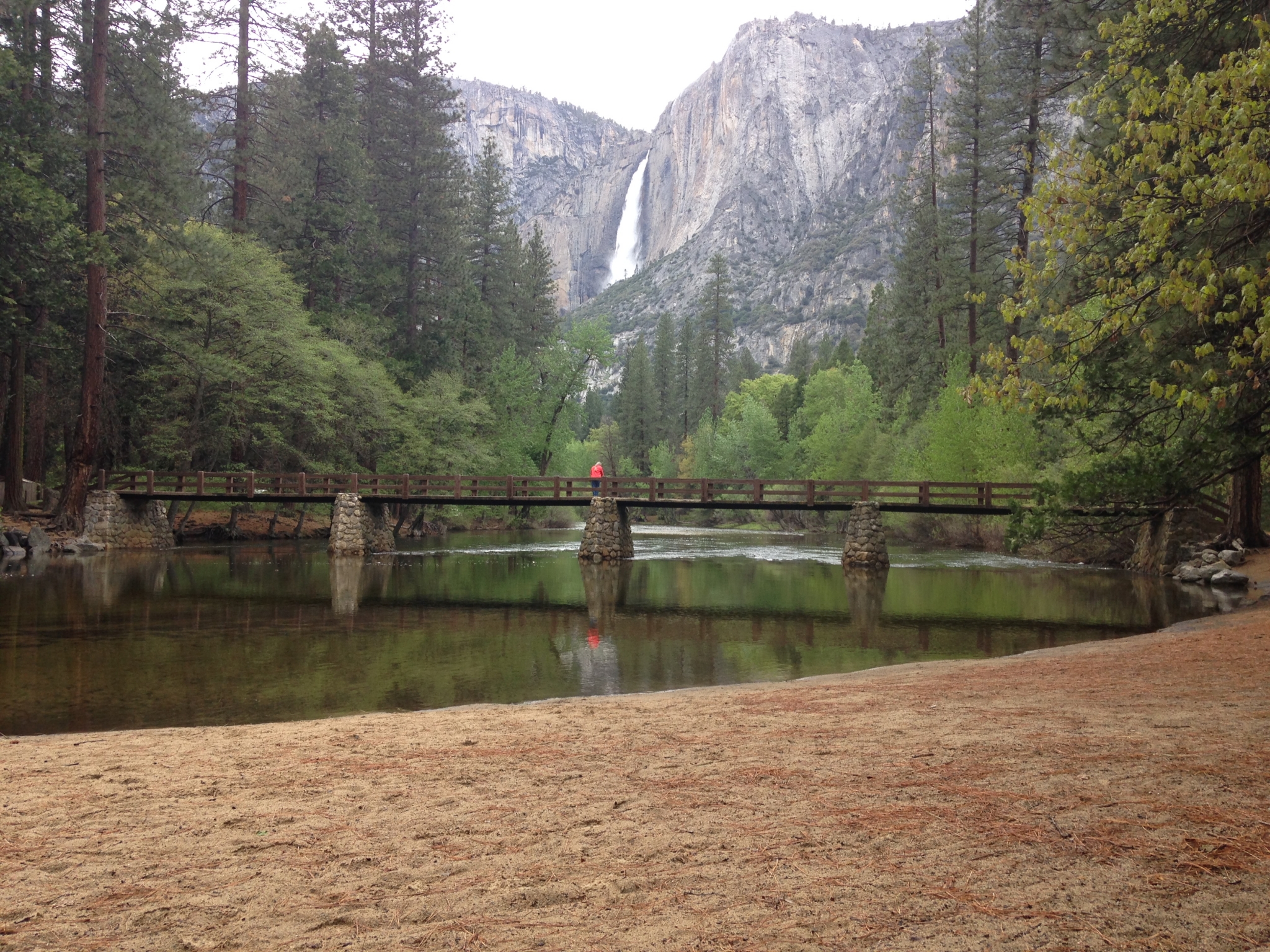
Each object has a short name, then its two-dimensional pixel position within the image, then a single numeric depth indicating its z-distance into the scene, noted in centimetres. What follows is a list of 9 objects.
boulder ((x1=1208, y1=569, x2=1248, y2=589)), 2038
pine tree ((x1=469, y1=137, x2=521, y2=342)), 5709
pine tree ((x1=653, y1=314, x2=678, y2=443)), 8975
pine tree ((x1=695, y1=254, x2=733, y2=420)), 8706
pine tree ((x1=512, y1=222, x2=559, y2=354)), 6332
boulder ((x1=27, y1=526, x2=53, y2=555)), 2645
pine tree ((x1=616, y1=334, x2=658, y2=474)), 8862
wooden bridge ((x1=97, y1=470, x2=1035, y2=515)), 2897
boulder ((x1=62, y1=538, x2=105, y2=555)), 2772
